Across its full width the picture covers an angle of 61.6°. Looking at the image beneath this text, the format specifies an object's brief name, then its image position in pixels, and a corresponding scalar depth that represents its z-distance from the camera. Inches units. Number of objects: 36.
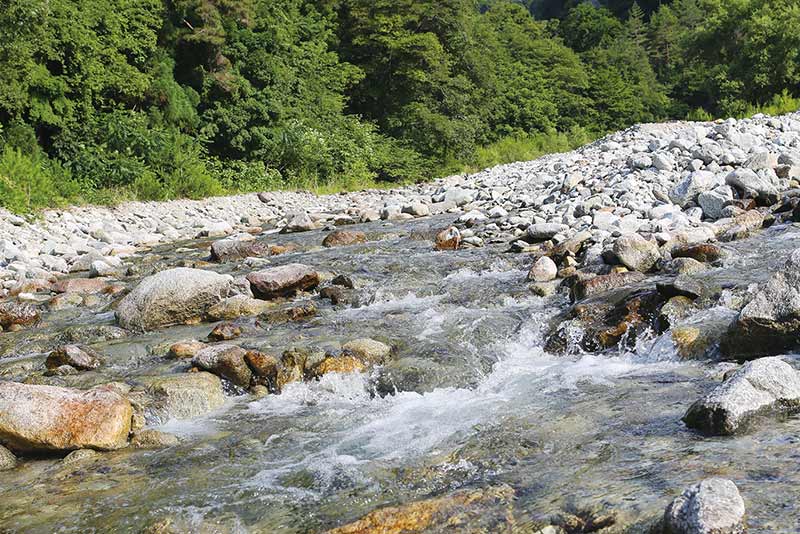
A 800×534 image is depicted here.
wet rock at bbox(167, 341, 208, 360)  230.5
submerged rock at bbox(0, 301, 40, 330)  291.7
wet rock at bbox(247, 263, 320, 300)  307.4
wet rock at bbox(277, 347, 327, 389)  207.9
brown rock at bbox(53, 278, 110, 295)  345.4
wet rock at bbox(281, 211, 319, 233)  548.4
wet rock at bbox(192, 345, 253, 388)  206.8
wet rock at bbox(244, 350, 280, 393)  206.8
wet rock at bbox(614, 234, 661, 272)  279.3
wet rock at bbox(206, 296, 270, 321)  281.3
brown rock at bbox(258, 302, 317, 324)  272.5
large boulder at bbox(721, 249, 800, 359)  175.6
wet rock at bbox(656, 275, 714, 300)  222.2
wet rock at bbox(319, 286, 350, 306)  295.6
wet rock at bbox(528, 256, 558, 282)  293.7
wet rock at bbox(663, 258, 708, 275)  262.7
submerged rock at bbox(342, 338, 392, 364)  216.6
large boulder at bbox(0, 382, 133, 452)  159.8
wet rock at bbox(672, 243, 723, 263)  274.4
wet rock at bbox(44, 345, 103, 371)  223.9
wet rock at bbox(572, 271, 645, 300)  254.2
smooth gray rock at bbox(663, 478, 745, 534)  88.7
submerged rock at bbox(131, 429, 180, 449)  165.8
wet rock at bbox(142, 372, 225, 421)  187.5
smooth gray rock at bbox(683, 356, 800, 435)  131.4
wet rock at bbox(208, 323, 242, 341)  248.7
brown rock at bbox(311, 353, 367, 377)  209.0
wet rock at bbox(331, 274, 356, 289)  317.7
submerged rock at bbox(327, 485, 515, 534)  109.8
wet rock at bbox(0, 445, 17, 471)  156.0
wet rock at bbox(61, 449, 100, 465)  156.3
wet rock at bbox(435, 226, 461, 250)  398.6
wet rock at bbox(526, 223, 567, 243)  379.6
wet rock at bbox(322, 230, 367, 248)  455.8
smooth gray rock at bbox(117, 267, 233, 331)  274.5
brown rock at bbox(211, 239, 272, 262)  422.3
